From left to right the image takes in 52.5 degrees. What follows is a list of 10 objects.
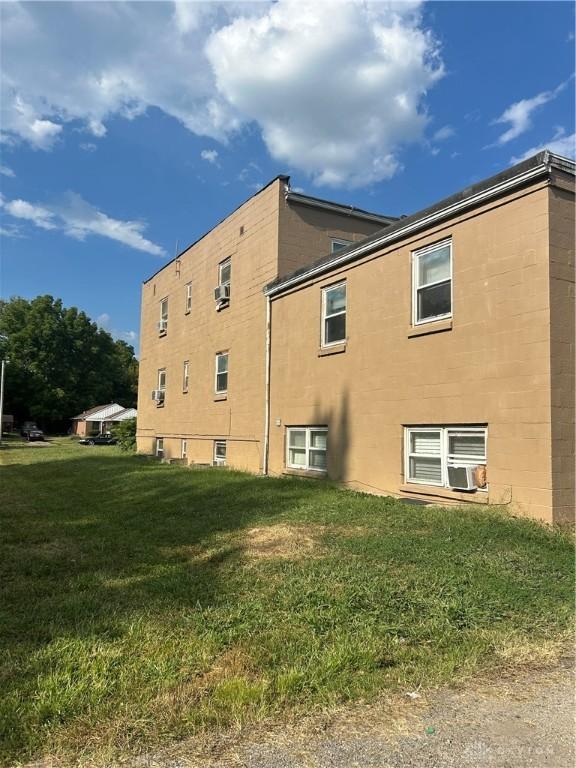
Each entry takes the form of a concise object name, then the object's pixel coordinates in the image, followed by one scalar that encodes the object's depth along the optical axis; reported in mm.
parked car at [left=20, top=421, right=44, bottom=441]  52650
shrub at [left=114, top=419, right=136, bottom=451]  26641
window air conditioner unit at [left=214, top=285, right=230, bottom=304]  16203
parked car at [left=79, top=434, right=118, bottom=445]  43094
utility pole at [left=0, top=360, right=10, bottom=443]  48128
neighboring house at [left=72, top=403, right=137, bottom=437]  55438
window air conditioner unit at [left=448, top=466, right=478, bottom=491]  7957
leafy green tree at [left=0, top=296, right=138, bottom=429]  65000
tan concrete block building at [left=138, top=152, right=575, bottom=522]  7262
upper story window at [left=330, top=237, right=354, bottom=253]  14938
